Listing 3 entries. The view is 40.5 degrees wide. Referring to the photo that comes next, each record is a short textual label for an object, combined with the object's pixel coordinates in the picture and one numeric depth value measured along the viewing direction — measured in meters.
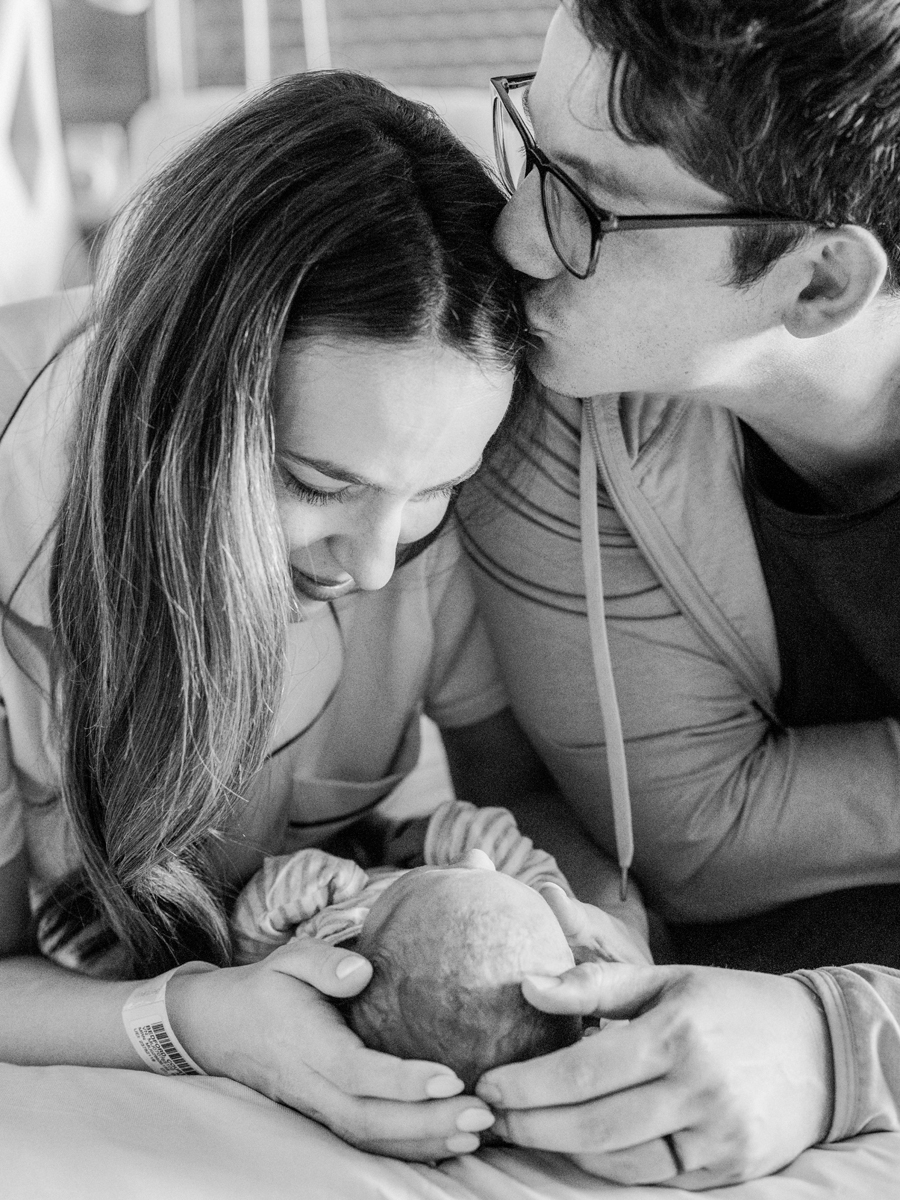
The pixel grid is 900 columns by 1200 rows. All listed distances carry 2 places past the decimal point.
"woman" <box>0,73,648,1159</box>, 1.01
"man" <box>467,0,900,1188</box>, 0.98
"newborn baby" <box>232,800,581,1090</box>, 0.95
